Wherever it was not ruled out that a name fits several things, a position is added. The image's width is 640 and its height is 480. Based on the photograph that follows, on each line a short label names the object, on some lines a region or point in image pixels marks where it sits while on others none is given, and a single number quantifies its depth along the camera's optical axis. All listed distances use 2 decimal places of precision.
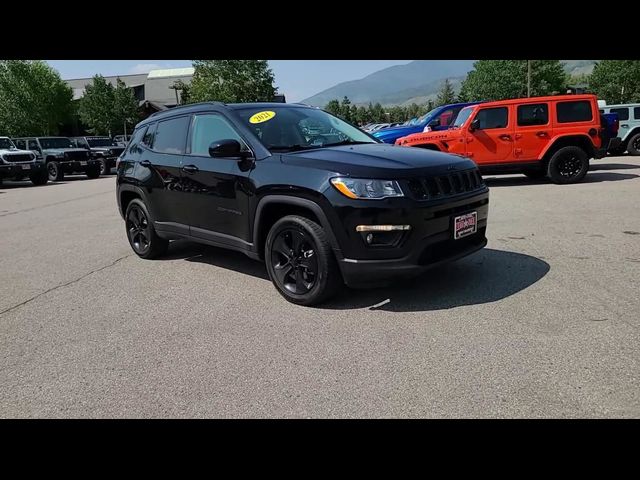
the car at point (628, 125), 17.42
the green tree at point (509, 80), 50.31
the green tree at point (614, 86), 38.09
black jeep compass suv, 3.85
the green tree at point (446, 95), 80.29
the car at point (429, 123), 14.97
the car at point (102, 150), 23.36
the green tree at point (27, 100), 46.34
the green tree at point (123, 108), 51.53
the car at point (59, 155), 21.14
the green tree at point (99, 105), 51.12
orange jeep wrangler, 10.97
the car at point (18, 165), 18.62
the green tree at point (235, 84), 50.12
